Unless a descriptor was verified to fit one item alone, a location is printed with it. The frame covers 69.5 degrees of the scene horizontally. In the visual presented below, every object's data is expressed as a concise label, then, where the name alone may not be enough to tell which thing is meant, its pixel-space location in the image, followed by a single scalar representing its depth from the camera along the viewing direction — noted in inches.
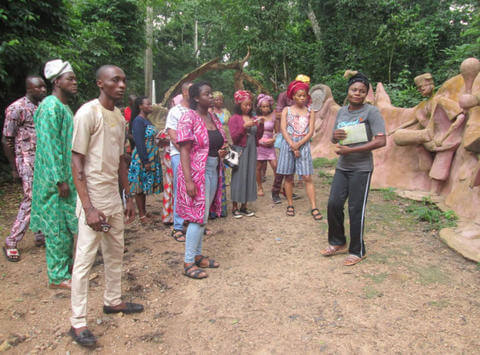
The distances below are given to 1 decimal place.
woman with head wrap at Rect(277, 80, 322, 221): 187.3
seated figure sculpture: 193.9
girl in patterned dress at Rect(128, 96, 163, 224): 172.7
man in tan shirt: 87.0
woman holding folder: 129.1
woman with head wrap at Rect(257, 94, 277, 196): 234.2
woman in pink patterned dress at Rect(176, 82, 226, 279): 117.3
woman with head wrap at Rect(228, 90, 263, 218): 189.2
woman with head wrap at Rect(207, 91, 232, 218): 196.1
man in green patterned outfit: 110.4
